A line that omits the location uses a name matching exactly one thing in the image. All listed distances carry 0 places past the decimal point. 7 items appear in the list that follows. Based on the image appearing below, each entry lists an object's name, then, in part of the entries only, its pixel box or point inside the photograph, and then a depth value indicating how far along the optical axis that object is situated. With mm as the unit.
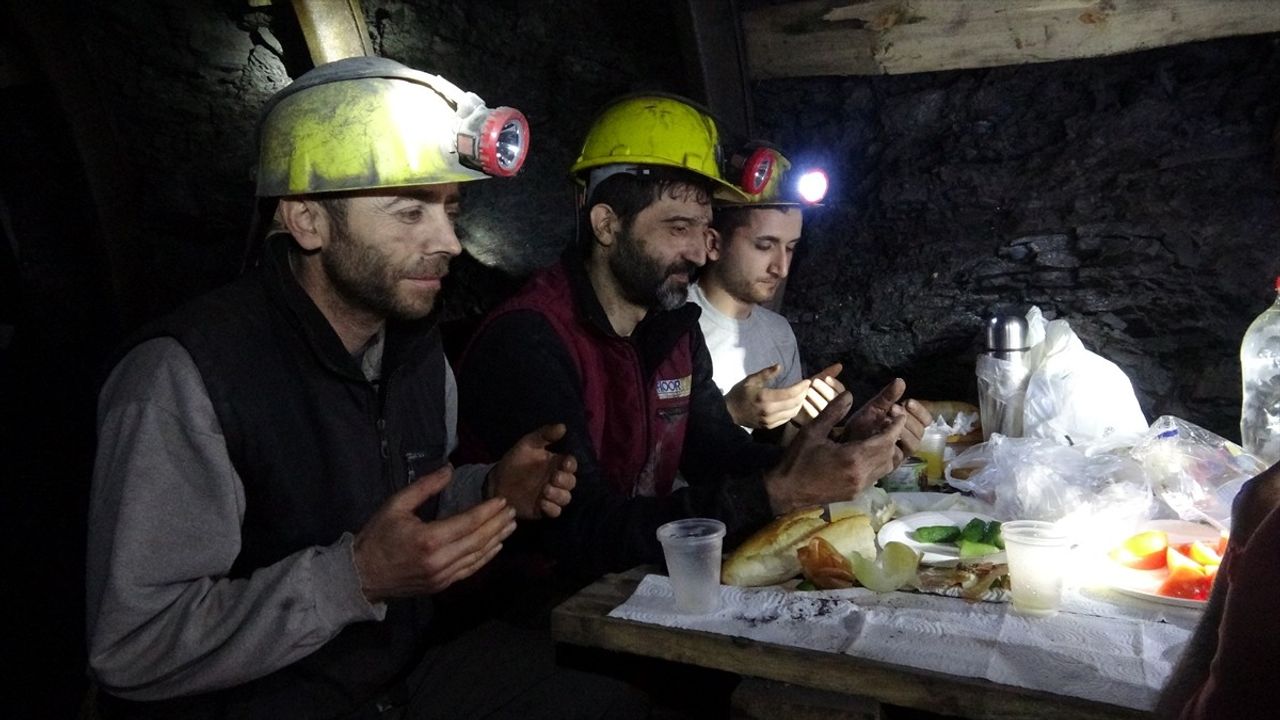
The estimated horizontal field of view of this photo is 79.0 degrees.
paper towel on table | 1480
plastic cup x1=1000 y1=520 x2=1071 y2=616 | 1715
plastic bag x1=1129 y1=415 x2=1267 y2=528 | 2338
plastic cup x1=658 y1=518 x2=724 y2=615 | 1866
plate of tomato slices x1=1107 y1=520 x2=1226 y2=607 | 1779
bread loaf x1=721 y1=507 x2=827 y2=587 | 2029
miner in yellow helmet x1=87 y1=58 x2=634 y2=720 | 1682
